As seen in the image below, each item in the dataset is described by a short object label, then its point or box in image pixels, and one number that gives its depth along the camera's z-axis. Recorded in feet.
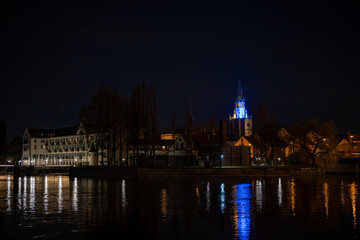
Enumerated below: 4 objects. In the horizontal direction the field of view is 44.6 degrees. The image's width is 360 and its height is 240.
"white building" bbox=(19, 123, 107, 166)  447.42
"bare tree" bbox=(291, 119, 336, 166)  277.23
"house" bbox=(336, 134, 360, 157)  453.17
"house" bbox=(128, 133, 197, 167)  238.27
